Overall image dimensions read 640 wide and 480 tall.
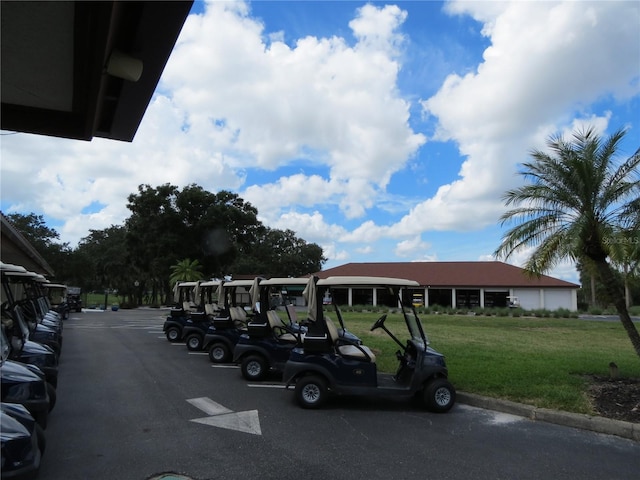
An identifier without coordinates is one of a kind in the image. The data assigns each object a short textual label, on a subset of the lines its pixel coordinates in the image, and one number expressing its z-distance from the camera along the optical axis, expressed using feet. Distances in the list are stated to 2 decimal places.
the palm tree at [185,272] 137.69
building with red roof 144.15
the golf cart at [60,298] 85.10
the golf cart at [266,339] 31.30
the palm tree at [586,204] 27.76
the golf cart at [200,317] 46.70
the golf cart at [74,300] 129.19
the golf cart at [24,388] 15.99
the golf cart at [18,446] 11.46
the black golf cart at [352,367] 23.66
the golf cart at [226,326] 39.09
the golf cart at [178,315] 54.08
